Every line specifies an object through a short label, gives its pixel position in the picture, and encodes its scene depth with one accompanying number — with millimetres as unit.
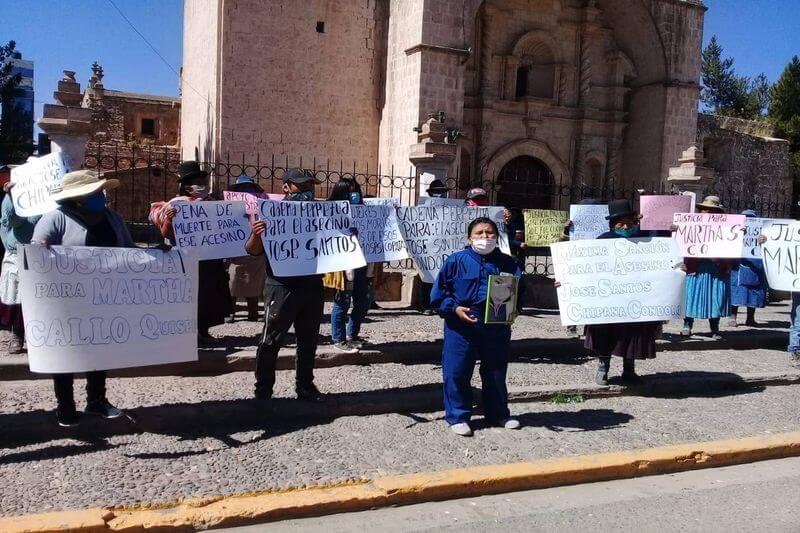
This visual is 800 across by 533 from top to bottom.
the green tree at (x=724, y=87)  49719
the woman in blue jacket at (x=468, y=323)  5562
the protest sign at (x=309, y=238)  5742
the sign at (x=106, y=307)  4645
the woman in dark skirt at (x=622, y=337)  6898
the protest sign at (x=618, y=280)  6832
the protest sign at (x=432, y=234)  7719
